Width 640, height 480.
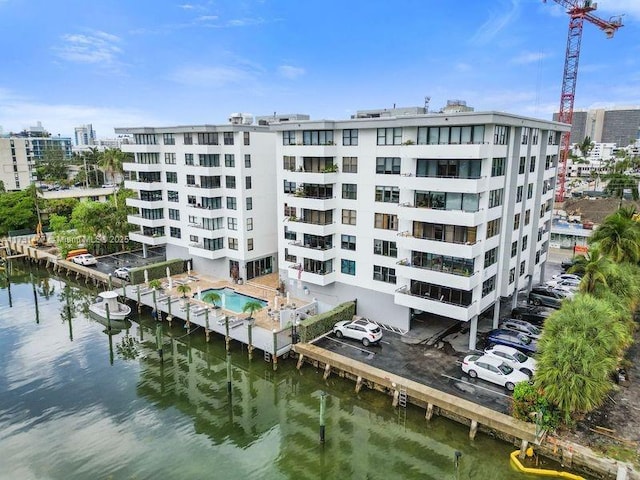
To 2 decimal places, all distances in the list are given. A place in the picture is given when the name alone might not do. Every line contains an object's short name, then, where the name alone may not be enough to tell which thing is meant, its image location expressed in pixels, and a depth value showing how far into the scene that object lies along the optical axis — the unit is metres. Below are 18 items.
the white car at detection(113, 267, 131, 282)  49.06
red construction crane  82.38
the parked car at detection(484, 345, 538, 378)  27.38
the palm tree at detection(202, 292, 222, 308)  38.08
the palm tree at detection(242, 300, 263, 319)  35.28
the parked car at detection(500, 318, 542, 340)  33.31
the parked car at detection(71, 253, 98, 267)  56.47
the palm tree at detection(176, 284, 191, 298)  41.03
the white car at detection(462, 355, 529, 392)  26.50
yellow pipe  20.97
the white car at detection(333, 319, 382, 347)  32.62
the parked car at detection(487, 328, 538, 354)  30.80
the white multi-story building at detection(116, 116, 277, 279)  45.78
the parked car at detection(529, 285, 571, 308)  40.31
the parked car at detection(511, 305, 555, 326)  36.50
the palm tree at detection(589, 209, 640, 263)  34.16
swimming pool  40.94
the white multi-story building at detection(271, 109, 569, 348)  29.33
